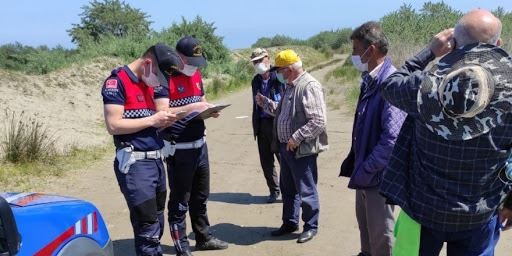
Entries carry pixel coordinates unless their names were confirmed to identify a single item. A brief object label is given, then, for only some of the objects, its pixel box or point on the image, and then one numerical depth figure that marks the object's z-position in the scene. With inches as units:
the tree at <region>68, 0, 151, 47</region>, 1845.5
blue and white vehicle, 89.3
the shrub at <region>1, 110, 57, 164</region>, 330.3
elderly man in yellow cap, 203.9
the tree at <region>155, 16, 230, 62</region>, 1286.9
